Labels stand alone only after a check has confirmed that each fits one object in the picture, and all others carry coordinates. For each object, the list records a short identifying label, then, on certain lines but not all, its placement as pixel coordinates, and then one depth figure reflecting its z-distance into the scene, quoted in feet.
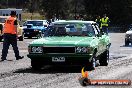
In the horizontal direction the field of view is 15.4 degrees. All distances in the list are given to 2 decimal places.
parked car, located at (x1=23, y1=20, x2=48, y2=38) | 128.36
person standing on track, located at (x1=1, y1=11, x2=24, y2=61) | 57.31
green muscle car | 41.93
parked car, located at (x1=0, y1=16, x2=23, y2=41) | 110.73
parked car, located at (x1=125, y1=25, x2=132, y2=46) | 97.36
